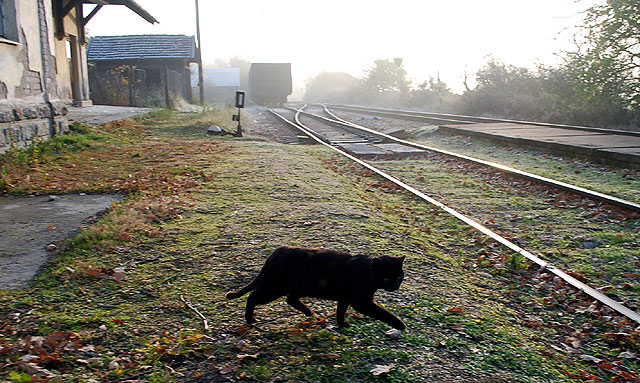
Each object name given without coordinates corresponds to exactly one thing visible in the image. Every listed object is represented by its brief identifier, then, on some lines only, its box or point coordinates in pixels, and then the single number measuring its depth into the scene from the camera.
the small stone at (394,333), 3.31
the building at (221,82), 69.00
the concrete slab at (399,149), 12.70
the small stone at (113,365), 2.88
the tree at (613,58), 17.69
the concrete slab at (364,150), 12.47
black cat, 3.10
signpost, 16.42
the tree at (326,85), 73.25
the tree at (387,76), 53.72
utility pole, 33.72
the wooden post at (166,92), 27.04
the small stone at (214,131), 16.47
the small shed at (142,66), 26.71
